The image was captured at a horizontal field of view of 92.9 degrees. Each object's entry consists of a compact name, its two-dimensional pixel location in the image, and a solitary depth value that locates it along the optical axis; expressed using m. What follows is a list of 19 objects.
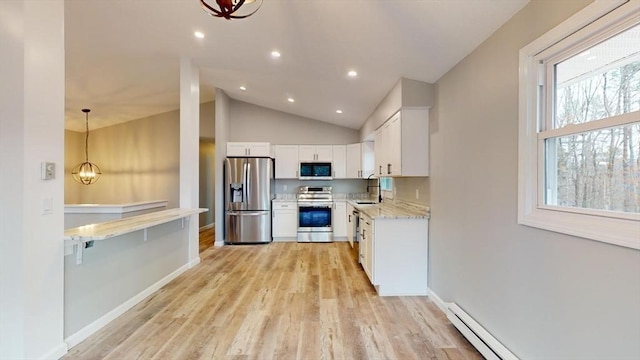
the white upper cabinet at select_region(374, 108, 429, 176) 3.49
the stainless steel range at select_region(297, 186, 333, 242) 6.27
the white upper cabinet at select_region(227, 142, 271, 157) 6.13
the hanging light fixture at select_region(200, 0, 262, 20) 1.66
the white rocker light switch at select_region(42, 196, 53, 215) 2.08
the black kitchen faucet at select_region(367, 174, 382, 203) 5.90
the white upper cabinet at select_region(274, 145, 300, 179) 6.58
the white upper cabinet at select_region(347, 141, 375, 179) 6.32
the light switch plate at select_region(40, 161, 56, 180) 2.05
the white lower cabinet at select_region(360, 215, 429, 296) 3.40
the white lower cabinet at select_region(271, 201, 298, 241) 6.36
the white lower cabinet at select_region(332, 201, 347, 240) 6.34
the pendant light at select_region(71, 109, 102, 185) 7.07
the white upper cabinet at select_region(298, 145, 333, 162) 6.57
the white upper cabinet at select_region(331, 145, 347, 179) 6.59
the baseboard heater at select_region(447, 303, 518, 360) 2.01
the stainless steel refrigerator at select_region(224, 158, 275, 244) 6.01
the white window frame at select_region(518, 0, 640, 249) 1.31
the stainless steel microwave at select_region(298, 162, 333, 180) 6.55
